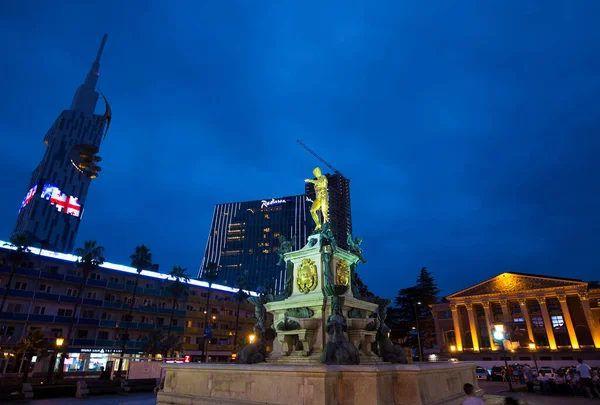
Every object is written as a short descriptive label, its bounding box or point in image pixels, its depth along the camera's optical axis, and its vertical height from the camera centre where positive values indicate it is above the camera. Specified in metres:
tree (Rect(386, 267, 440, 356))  66.56 +5.95
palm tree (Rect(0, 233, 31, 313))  38.59 +9.18
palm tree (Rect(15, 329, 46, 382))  33.44 -0.41
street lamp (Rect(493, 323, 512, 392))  28.36 +0.94
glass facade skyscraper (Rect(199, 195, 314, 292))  115.28 +36.41
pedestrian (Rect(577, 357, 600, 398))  16.83 -1.71
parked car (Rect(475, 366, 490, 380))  38.28 -3.04
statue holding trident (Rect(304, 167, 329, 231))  17.86 +7.21
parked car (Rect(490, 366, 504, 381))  39.50 -3.20
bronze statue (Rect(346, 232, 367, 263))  17.53 +4.72
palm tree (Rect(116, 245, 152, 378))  47.62 +10.81
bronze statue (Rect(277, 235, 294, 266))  17.20 +4.54
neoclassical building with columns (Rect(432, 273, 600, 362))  56.09 +4.68
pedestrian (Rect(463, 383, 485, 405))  5.49 -0.85
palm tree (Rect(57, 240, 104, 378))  41.41 +9.11
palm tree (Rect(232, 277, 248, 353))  59.06 +7.86
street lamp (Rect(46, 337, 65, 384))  33.28 -2.32
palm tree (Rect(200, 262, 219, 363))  58.91 +11.05
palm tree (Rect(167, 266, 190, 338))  51.03 +7.99
